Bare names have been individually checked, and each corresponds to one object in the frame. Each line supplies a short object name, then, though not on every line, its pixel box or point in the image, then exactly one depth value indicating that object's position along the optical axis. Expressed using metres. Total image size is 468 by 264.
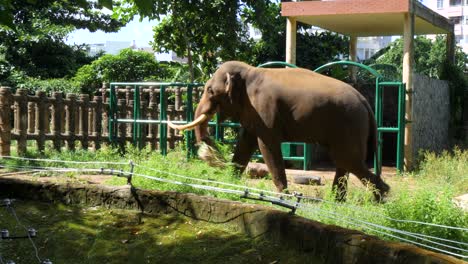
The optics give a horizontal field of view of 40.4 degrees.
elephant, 7.53
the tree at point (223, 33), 14.22
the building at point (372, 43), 86.34
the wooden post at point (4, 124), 10.70
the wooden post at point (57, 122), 11.75
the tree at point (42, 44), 23.72
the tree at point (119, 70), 20.62
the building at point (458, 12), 66.93
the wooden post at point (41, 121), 11.41
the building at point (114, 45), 59.49
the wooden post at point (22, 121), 11.02
